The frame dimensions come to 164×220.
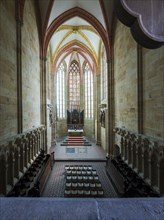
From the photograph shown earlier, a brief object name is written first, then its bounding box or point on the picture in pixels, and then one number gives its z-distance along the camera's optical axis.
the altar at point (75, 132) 19.03
